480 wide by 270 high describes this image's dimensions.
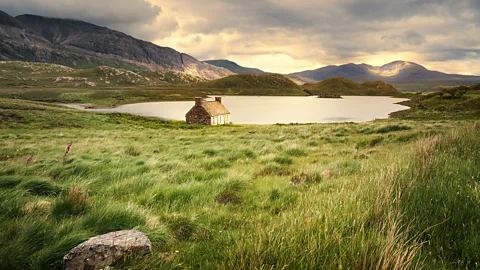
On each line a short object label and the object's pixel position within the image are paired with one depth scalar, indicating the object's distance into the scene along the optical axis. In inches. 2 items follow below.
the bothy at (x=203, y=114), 2935.5
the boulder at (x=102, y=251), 123.3
